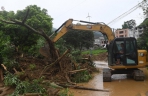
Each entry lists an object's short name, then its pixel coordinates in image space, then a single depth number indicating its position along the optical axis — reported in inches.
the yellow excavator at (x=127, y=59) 433.4
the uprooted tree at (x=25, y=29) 603.0
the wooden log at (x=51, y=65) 427.2
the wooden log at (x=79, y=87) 358.3
